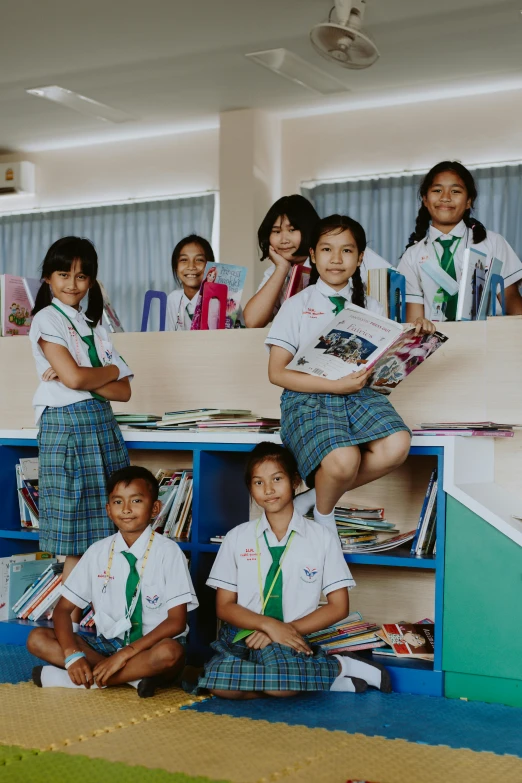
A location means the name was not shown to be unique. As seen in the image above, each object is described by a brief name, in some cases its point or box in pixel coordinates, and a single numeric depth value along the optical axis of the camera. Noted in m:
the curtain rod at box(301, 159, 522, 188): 5.79
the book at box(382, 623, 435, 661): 2.43
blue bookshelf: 2.34
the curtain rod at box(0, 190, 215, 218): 6.66
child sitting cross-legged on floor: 2.28
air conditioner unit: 7.08
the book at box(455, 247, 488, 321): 2.65
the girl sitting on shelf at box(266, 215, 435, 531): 2.34
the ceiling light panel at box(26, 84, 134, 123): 5.82
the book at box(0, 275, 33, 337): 3.34
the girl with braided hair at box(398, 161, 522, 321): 2.96
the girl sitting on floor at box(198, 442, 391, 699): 2.25
